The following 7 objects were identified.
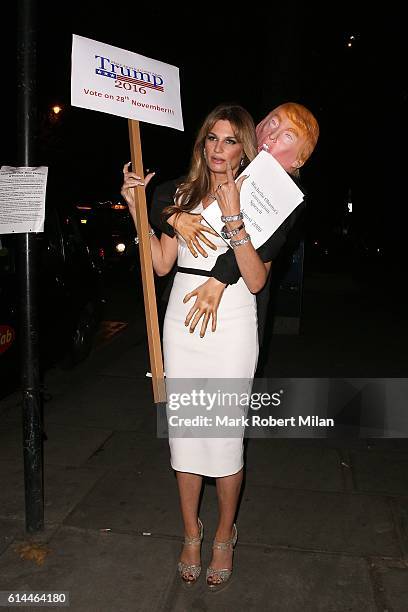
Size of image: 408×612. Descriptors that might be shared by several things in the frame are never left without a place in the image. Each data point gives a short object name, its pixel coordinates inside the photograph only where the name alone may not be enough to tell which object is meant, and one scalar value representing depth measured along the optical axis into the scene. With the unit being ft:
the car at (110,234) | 55.93
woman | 8.00
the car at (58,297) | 15.51
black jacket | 7.88
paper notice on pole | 9.05
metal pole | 8.77
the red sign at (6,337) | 14.99
